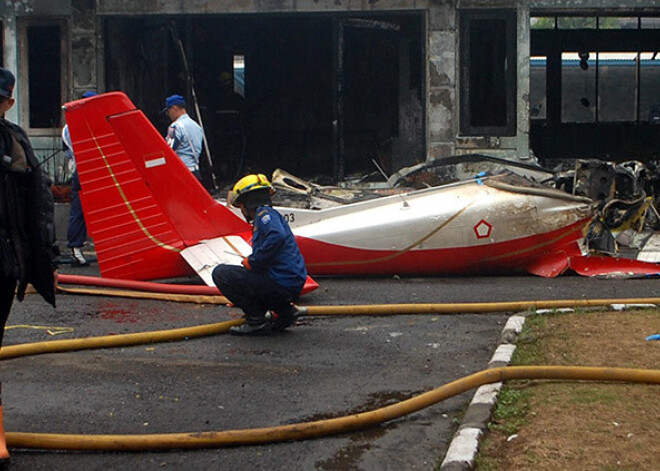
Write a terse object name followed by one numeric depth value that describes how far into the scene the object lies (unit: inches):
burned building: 618.5
